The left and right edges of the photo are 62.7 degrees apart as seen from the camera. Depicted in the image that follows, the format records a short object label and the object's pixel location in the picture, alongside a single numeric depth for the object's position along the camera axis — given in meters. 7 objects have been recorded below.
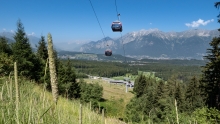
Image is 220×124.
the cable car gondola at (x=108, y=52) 30.25
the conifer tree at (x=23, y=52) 25.38
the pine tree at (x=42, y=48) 37.03
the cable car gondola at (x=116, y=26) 25.06
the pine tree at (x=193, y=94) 43.72
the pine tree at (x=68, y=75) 37.91
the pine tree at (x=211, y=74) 22.69
